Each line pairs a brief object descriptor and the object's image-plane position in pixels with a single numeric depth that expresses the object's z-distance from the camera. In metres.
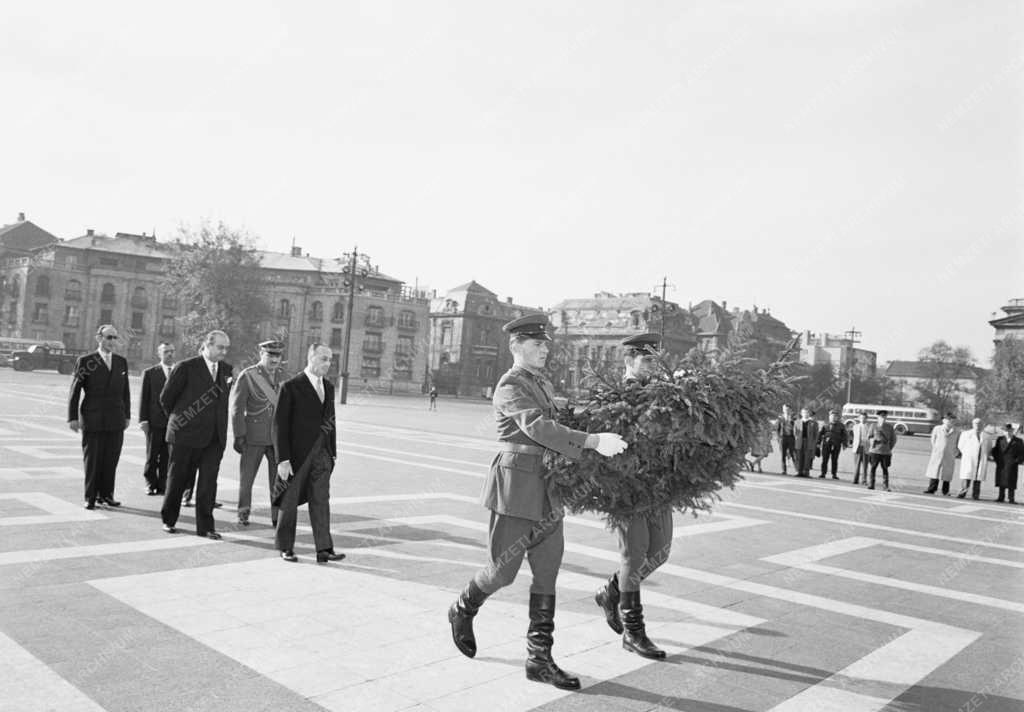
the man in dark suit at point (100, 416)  8.88
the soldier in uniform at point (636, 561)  4.98
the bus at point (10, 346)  60.34
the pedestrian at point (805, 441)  19.58
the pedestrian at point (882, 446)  17.86
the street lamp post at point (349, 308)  37.65
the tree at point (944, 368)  90.25
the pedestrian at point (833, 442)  19.91
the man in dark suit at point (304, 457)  6.94
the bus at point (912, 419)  66.25
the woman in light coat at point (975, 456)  17.36
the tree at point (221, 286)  55.22
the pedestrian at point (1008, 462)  17.22
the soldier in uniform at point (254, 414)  8.70
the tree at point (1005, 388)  53.44
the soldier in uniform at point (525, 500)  4.53
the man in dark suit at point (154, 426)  10.02
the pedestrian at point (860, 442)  18.89
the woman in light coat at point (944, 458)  17.80
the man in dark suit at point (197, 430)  7.76
